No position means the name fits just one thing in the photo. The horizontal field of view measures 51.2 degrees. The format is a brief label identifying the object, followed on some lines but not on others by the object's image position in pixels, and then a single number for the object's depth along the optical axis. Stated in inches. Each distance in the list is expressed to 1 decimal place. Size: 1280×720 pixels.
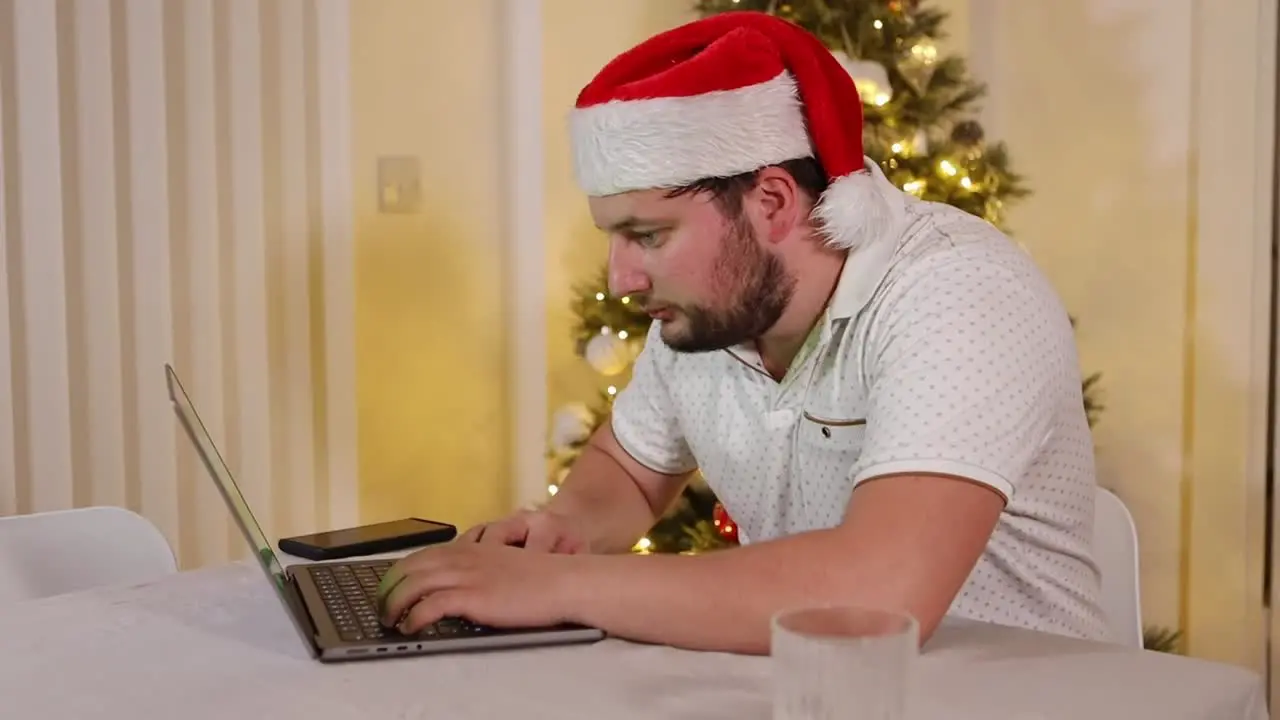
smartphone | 57.5
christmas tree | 100.0
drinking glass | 29.2
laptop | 41.2
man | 42.9
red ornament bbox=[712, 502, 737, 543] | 100.5
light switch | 114.2
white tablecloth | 36.3
